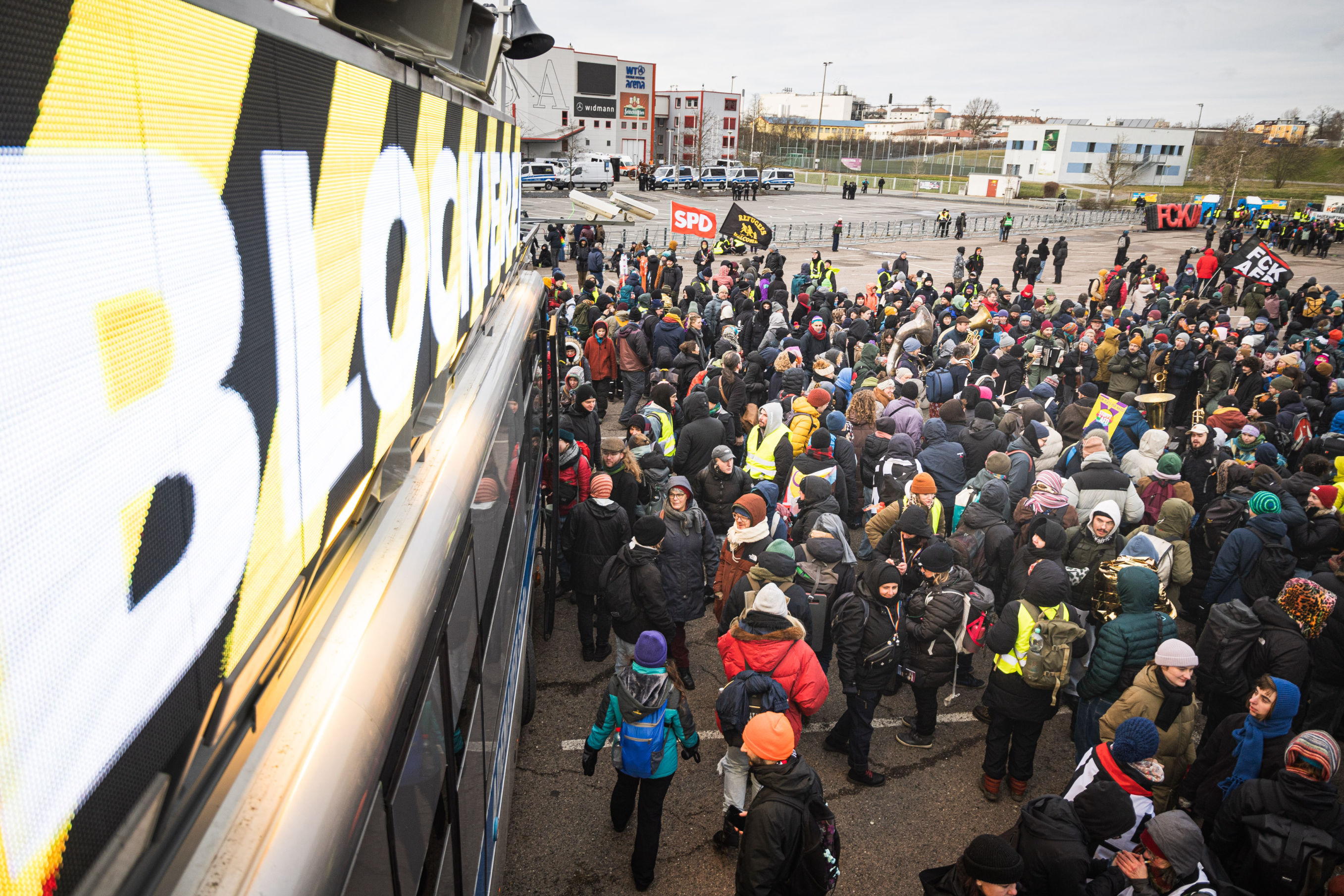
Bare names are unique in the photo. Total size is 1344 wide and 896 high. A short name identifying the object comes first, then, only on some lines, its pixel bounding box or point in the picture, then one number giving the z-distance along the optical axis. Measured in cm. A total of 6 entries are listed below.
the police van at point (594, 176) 4919
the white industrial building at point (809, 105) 13925
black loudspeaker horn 479
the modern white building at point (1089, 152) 7488
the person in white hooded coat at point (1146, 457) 767
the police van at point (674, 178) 5481
